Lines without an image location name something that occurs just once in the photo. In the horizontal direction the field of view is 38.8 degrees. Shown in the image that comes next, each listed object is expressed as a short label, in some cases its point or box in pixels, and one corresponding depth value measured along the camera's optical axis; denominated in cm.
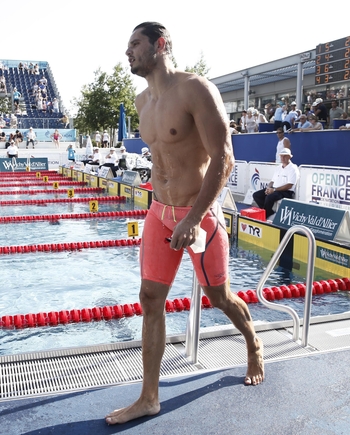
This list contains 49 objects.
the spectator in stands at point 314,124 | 1220
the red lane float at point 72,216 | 1071
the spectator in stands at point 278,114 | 1483
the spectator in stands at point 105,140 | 3078
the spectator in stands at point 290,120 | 1408
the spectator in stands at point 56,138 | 3067
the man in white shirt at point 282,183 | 897
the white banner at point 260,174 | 1056
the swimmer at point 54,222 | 1069
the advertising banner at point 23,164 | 2522
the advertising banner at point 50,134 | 3192
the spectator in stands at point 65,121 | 3517
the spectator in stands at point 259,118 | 1550
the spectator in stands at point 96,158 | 2206
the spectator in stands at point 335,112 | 1352
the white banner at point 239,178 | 1179
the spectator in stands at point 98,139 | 3424
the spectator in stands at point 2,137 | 2967
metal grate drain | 278
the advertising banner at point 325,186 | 829
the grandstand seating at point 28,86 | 3832
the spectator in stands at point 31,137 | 2953
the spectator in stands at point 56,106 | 3847
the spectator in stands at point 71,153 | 2592
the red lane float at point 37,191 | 1591
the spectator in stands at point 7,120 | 3401
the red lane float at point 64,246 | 780
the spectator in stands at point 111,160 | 2003
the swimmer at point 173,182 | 227
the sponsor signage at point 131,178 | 1546
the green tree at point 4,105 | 4000
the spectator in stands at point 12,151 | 2528
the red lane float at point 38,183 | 1836
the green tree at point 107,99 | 3825
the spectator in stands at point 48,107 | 3956
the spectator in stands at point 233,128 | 1541
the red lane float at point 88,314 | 459
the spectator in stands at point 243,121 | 1616
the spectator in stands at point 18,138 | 2976
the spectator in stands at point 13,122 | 3269
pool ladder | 302
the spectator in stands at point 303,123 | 1283
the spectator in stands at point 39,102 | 4047
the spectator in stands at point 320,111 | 1372
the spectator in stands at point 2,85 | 4166
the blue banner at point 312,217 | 686
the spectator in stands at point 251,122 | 1550
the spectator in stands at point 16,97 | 3758
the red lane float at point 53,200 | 1359
